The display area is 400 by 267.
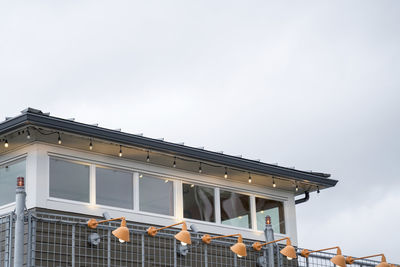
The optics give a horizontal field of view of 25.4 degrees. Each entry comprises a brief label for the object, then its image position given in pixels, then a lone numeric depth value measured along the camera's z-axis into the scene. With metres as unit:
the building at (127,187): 14.01
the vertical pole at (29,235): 11.84
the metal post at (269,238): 14.52
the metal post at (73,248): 12.34
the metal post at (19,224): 11.45
